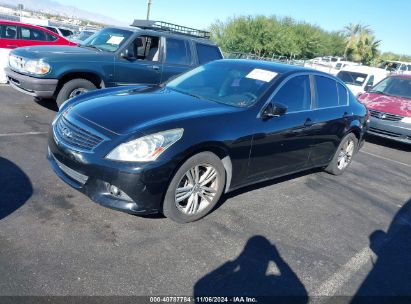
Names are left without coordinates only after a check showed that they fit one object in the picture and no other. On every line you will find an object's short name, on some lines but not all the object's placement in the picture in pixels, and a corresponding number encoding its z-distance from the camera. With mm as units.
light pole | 39725
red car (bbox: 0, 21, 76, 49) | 10992
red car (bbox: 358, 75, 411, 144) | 8820
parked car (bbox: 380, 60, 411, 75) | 30628
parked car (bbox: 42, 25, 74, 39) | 21147
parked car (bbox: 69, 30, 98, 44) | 19638
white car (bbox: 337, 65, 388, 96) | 14523
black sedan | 3334
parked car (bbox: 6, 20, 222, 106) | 6594
